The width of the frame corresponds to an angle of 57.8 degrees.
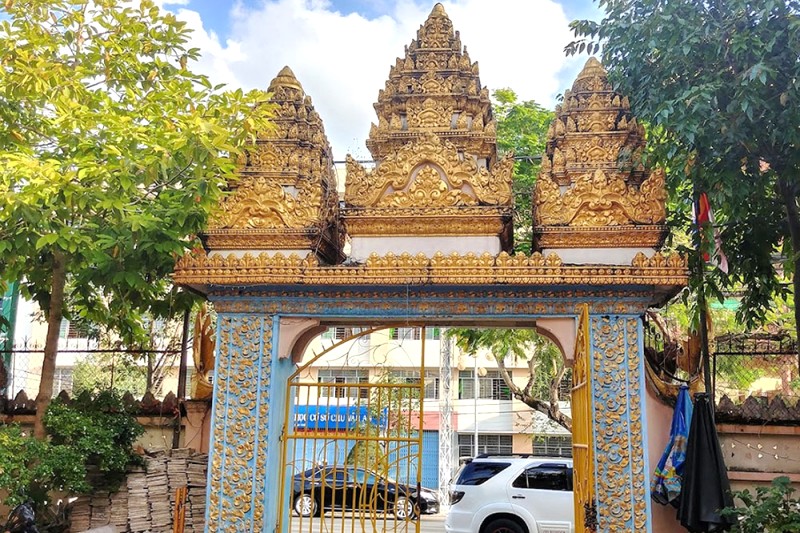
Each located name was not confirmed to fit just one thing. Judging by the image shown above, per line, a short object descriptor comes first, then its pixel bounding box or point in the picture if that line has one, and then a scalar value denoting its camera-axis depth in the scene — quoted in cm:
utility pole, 1867
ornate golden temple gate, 607
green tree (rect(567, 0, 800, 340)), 620
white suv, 1094
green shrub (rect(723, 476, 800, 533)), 582
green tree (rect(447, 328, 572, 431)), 1327
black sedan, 1352
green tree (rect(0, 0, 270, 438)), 674
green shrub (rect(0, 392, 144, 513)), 711
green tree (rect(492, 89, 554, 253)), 1241
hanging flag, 699
